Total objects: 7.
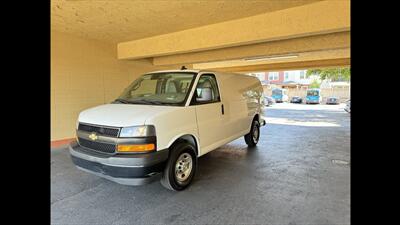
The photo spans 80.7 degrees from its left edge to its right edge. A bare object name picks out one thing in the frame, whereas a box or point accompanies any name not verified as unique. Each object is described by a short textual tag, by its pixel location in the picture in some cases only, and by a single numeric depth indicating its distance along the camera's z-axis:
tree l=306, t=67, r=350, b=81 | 19.97
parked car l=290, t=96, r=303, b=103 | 31.06
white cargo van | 3.17
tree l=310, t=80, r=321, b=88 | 36.59
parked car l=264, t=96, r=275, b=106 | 25.75
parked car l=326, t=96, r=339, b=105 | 28.87
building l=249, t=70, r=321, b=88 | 39.19
